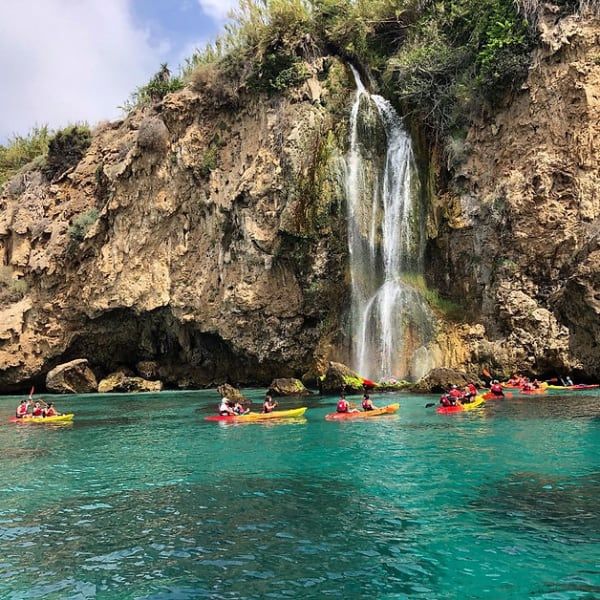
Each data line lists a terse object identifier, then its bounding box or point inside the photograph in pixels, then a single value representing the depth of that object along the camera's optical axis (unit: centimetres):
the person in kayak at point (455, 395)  2132
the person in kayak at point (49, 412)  2316
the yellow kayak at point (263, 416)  2108
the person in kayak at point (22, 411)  2361
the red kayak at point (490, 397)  2431
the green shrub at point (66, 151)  4434
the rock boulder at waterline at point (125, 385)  3781
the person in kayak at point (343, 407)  2073
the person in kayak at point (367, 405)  2097
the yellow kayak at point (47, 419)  2262
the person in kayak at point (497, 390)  2452
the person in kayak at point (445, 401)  2114
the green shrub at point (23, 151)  5184
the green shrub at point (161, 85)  4050
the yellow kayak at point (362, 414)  2041
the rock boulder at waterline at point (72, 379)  3644
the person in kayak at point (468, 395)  2189
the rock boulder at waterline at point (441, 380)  2583
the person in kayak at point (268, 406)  2168
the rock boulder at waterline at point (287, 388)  2959
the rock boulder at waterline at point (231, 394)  2694
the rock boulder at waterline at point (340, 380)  2819
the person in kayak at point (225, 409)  2164
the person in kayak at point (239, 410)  2192
